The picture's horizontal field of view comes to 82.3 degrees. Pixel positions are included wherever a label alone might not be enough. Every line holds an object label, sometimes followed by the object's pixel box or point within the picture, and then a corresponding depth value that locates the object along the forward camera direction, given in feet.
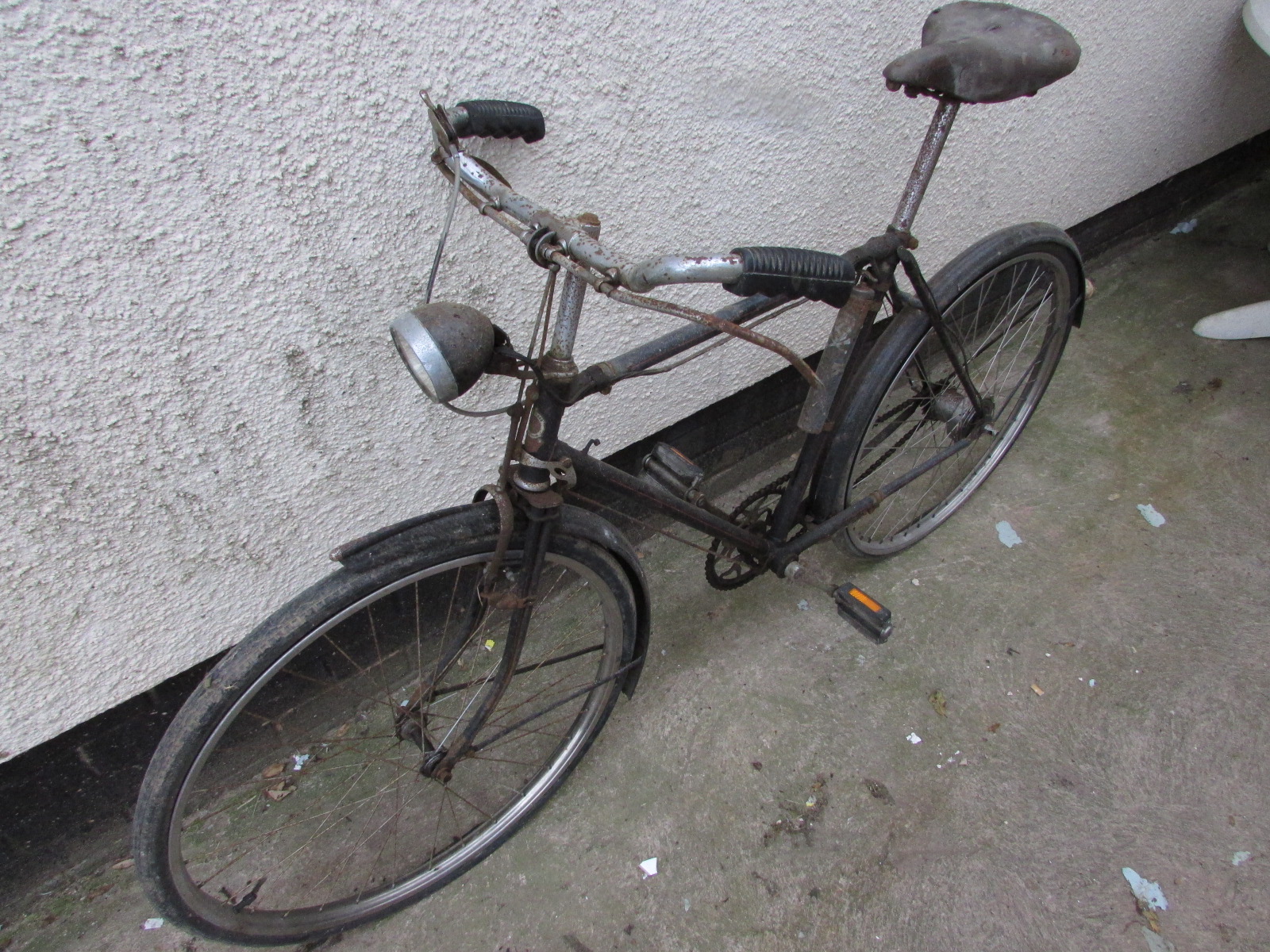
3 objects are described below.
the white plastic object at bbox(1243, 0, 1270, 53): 9.58
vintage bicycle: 4.10
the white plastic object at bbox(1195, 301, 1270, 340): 10.75
